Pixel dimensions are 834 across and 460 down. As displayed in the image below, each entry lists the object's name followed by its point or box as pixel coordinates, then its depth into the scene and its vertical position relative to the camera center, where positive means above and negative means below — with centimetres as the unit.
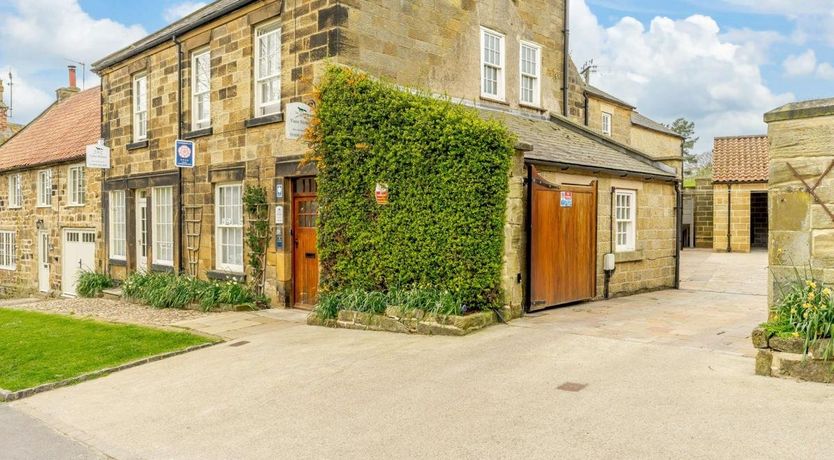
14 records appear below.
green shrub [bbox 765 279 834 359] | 643 -97
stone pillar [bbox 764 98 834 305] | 689 +34
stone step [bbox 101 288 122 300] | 1728 -204
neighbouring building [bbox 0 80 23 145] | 3309 +506
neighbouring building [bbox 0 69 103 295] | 2152 +68
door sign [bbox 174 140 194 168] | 1500 +160
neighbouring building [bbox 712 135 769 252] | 2633 +116
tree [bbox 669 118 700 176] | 7319 +1039
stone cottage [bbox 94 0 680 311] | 1245 +234
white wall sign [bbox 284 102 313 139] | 1206 +195
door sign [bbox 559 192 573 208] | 1184 +39
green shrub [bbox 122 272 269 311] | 1364 -164
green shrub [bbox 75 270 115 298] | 1875 -191
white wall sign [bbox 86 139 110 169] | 1822 +189
